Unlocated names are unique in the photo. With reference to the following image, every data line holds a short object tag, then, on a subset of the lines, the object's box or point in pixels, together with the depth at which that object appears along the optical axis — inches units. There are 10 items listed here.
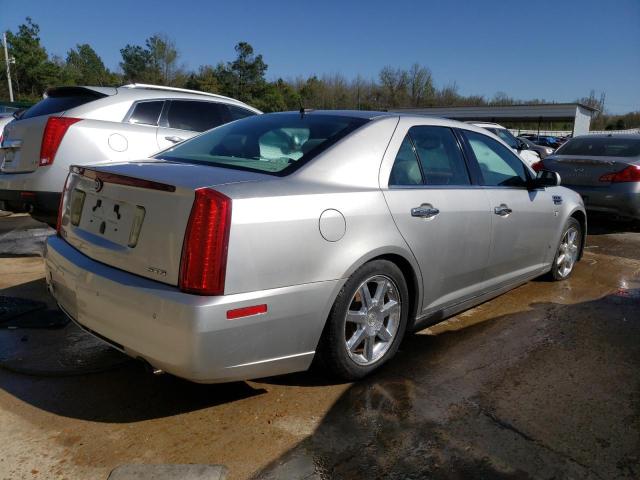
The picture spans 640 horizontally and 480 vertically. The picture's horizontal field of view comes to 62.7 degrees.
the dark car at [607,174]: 284.5
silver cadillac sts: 88.5
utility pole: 1810.5
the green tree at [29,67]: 2123.5
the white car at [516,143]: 438.9
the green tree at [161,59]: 2425.0
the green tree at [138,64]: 2436.0
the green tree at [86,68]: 2349.8
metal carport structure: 1731.1
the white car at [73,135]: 189.6
